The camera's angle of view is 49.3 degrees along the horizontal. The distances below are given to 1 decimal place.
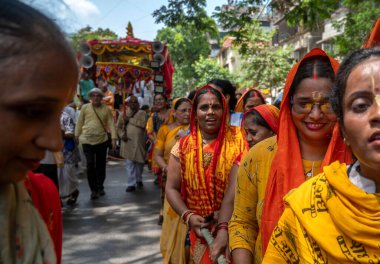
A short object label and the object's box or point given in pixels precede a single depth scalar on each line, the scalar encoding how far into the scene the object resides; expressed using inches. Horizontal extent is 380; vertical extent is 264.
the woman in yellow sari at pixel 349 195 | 46.4
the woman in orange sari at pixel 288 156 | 73.0
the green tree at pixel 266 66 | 904.9
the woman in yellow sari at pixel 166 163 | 125.4
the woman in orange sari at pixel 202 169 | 110.7
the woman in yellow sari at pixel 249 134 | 99.7
